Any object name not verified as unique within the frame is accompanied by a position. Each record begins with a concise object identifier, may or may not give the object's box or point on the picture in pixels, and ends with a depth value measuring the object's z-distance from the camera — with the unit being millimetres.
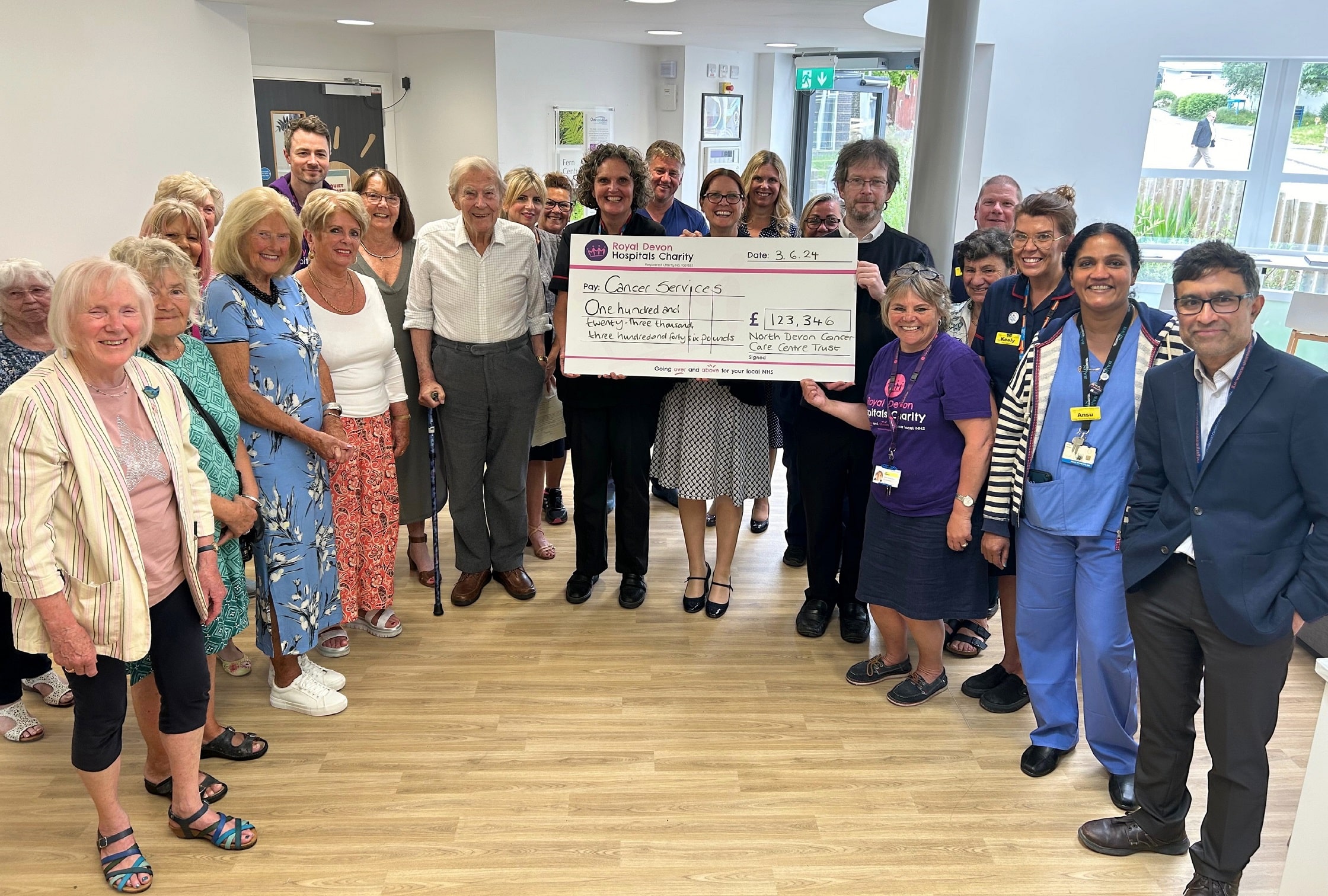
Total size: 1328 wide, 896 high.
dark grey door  7277
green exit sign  9430
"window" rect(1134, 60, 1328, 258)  7922
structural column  4574
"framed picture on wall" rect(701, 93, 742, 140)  8836
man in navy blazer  2055
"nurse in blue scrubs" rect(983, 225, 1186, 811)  2521
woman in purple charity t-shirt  2949
